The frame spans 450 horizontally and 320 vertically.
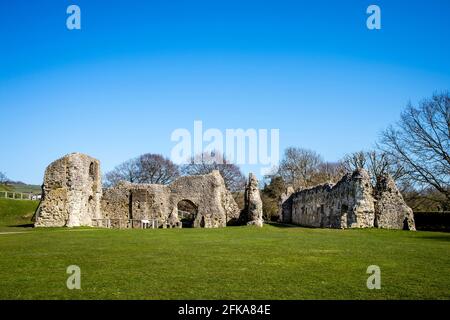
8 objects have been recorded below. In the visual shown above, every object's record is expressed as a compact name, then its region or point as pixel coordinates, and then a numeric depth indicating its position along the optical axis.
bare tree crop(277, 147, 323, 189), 61.25
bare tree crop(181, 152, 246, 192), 63.10
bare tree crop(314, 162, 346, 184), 58.25
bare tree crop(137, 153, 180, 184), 66.94
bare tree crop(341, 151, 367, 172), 50.94
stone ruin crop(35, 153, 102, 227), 27.92
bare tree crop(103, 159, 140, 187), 68.50
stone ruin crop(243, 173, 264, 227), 32.80
